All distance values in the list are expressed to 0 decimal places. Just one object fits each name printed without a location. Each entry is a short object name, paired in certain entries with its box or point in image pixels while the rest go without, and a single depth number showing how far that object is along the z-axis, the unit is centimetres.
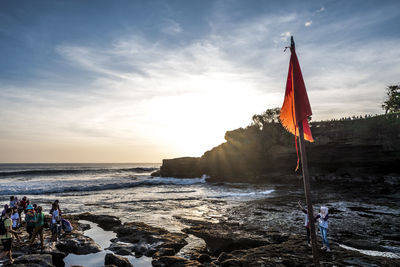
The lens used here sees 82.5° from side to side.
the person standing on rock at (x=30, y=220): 995
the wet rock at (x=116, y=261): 802
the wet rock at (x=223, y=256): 835
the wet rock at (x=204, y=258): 845
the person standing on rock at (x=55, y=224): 1070
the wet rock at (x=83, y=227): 1272
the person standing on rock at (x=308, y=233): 939
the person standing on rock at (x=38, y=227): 968
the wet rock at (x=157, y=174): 5878
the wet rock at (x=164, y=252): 889
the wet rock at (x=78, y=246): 955
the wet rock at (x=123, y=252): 928
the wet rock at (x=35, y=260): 757
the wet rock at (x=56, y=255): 866
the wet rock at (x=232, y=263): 770
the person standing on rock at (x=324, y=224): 877
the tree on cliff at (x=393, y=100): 4190
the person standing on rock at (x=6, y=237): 806
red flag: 529
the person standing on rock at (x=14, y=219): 1164
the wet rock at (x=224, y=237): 987
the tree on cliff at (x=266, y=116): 5349
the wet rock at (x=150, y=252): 922
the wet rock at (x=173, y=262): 788
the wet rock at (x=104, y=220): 1362
